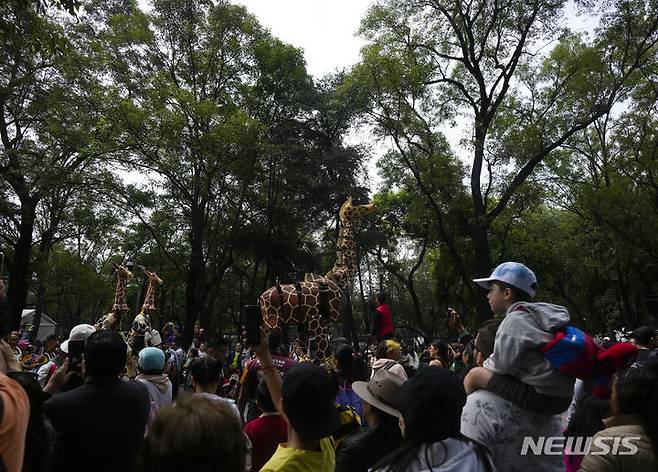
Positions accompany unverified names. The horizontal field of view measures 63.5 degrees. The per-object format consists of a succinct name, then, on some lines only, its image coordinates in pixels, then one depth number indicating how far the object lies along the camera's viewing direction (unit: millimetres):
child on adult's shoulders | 2588
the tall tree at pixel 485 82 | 15703
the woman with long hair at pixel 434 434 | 1979
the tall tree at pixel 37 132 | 16344
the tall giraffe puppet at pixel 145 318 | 11773
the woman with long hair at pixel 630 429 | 2545
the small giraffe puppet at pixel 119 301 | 11406
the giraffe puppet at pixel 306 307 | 9133
